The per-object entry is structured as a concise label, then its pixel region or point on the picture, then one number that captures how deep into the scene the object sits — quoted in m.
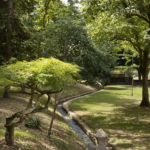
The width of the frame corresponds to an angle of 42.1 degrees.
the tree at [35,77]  5.26
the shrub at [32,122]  8.02
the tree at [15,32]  15.35
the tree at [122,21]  12.73
